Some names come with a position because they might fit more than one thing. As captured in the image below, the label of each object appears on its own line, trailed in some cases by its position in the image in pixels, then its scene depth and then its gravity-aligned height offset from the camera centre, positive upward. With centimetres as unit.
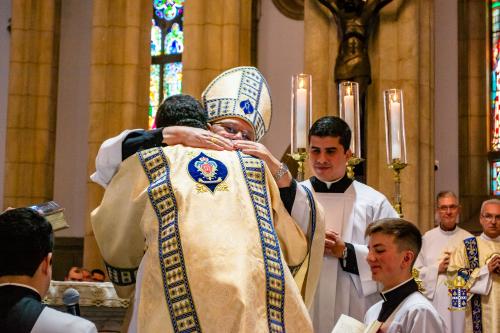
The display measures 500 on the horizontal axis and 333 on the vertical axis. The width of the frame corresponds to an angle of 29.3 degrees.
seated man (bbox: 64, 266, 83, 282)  959 -71
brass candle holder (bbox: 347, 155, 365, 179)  495 +24
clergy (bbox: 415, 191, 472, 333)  796 -39
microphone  336 -33
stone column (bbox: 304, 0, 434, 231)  927 +126
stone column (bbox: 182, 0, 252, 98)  1049 +184
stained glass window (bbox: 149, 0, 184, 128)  1334 +220
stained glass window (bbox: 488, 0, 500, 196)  1127 +129
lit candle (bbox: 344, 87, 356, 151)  520 +54
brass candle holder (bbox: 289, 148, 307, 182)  489 +26
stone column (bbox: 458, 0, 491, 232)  1117 +126
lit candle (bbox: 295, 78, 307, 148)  499 +49
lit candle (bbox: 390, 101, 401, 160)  512 +40
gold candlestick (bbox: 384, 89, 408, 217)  511 +40
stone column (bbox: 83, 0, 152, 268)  1138 +152
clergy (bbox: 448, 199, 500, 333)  741 -47
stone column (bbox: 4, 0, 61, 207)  1248 +129
